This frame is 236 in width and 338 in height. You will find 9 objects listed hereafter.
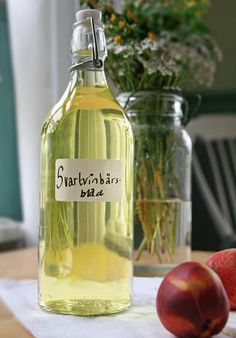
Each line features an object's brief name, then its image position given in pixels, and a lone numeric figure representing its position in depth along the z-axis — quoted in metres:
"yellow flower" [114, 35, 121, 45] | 0.67
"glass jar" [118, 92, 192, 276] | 0.70
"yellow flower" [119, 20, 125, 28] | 0.68
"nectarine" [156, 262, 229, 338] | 0.41
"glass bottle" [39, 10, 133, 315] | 0.50
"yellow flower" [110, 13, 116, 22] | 0.68
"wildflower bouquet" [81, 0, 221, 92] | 0.66
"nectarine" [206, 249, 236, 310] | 0.51
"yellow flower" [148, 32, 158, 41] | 0.68
